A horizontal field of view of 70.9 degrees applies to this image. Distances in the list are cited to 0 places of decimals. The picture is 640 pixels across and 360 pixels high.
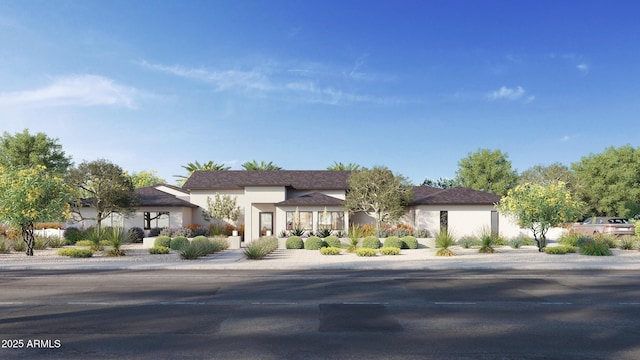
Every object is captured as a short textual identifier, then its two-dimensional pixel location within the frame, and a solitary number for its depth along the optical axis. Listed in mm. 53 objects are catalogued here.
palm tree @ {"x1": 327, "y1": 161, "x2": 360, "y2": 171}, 64669
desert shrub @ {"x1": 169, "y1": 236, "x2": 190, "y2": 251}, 26469
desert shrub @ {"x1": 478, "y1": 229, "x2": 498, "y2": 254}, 24898
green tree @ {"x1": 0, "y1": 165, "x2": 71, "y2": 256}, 22219
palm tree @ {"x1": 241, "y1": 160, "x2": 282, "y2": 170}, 62656
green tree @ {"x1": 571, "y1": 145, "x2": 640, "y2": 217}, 51562
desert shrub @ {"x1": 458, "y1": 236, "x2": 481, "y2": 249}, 28219
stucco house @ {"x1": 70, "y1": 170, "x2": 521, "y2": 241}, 35719
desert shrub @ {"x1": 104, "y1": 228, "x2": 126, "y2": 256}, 23022
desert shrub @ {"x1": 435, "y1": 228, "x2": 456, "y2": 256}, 23017
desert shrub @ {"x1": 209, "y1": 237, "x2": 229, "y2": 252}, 25317
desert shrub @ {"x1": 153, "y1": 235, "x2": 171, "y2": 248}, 26906
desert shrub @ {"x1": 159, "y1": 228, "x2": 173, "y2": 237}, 33125
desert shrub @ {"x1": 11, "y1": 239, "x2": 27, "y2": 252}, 25594
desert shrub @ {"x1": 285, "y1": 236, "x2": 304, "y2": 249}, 28422
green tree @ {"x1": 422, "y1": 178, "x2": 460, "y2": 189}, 86688
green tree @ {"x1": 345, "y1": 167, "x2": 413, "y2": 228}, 32875
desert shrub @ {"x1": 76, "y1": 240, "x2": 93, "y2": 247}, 26575
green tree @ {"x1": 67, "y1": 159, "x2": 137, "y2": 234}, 31328
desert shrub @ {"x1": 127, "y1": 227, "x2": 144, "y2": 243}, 33169
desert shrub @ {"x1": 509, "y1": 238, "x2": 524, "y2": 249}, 28250
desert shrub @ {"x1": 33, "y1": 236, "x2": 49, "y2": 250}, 27261
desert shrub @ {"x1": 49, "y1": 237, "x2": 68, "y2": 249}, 28750
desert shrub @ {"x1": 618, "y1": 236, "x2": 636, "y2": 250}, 27203
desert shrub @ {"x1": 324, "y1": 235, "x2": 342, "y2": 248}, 27906
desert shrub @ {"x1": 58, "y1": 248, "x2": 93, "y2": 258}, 22312
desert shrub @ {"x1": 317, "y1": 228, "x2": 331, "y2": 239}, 32656
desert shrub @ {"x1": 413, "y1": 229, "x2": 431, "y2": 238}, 32941
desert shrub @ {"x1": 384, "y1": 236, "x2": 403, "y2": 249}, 27172
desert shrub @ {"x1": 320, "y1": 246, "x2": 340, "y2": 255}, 24297
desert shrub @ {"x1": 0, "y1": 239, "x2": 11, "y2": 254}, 24527
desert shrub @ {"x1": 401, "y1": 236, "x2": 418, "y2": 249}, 28797
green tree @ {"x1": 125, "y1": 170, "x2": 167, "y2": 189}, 85312
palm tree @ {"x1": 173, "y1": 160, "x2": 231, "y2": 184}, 63675
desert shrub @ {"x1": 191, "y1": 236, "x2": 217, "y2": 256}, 22356
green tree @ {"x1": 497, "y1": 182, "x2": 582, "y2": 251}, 23969
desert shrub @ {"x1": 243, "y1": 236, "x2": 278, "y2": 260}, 21339
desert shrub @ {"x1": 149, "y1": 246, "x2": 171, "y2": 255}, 23953
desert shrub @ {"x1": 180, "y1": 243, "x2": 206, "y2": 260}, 21359
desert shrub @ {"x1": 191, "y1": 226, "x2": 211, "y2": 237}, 34875
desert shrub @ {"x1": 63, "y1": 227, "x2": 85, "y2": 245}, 32594
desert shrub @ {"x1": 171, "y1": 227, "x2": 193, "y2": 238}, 33391
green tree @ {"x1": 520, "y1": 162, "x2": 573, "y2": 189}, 53969
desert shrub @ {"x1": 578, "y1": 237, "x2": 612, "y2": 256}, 23219
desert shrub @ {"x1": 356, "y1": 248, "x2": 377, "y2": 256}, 23055
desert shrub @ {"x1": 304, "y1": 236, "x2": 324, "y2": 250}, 27781
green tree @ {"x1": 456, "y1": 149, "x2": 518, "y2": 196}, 62188
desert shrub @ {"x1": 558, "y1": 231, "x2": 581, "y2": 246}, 26938
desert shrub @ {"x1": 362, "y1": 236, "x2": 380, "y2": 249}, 26953
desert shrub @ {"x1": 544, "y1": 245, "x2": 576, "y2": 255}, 23969
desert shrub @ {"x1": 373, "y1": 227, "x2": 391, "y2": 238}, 32053
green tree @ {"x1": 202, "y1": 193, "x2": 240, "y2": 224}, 38562
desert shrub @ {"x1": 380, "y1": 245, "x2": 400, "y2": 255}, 24234
